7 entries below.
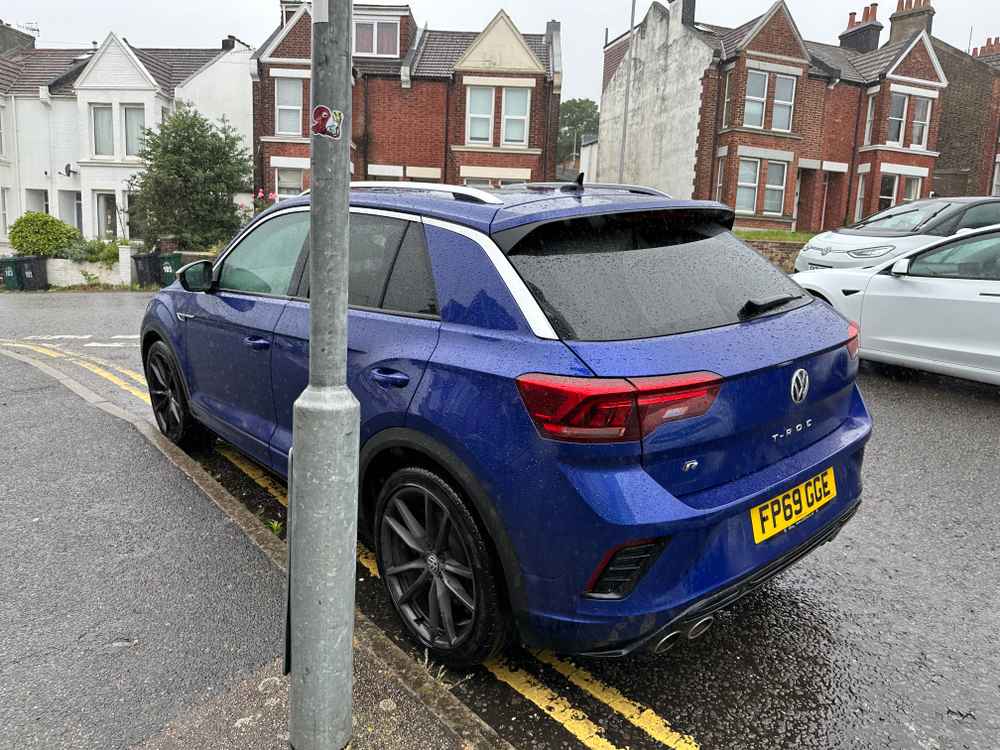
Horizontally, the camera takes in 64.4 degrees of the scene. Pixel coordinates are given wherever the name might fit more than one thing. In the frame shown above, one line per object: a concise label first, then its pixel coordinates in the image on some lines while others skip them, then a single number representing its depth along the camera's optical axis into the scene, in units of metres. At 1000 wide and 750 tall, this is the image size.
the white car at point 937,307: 6.80
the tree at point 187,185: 23.17
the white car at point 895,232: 10.11
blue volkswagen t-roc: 2.42
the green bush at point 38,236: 22.05
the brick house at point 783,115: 28.05
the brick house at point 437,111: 28.38
